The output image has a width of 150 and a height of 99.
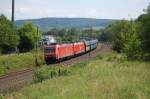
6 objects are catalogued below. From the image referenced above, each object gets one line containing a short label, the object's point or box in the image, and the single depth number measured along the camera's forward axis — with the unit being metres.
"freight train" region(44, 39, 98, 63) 62.94
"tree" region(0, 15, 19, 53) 77.54
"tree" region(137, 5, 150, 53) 50.59
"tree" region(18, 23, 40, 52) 88.75
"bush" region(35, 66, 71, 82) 33.81
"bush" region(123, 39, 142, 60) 54.13
